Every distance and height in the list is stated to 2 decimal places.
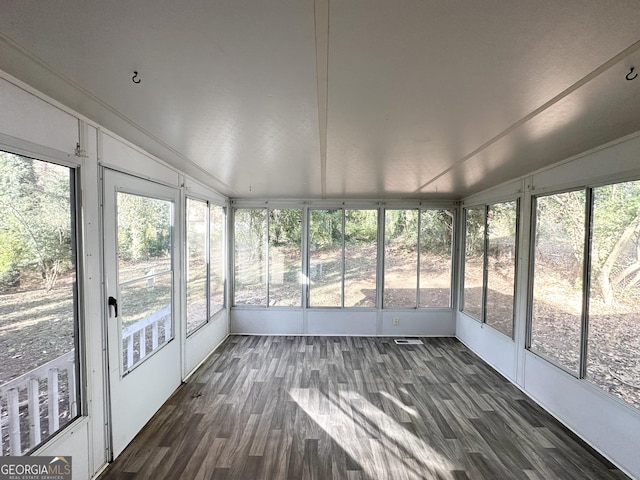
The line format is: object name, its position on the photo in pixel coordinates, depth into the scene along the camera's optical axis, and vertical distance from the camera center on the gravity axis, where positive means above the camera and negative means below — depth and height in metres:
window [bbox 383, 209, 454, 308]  5.30 -0.43
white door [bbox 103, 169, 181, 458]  2.21 -0.62
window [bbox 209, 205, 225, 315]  4.39 -0.43
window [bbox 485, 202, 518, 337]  3.70 -0.47
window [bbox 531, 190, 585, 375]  2.70 -0.47
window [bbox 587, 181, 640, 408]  2.17 -0.50
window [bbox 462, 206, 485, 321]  4.50 -0.50
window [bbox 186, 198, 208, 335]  3.62 -0.45
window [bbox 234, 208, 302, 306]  5.30 -0.49
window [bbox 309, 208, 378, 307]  5.31 -0.45
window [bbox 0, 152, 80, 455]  1.45 -0.41
